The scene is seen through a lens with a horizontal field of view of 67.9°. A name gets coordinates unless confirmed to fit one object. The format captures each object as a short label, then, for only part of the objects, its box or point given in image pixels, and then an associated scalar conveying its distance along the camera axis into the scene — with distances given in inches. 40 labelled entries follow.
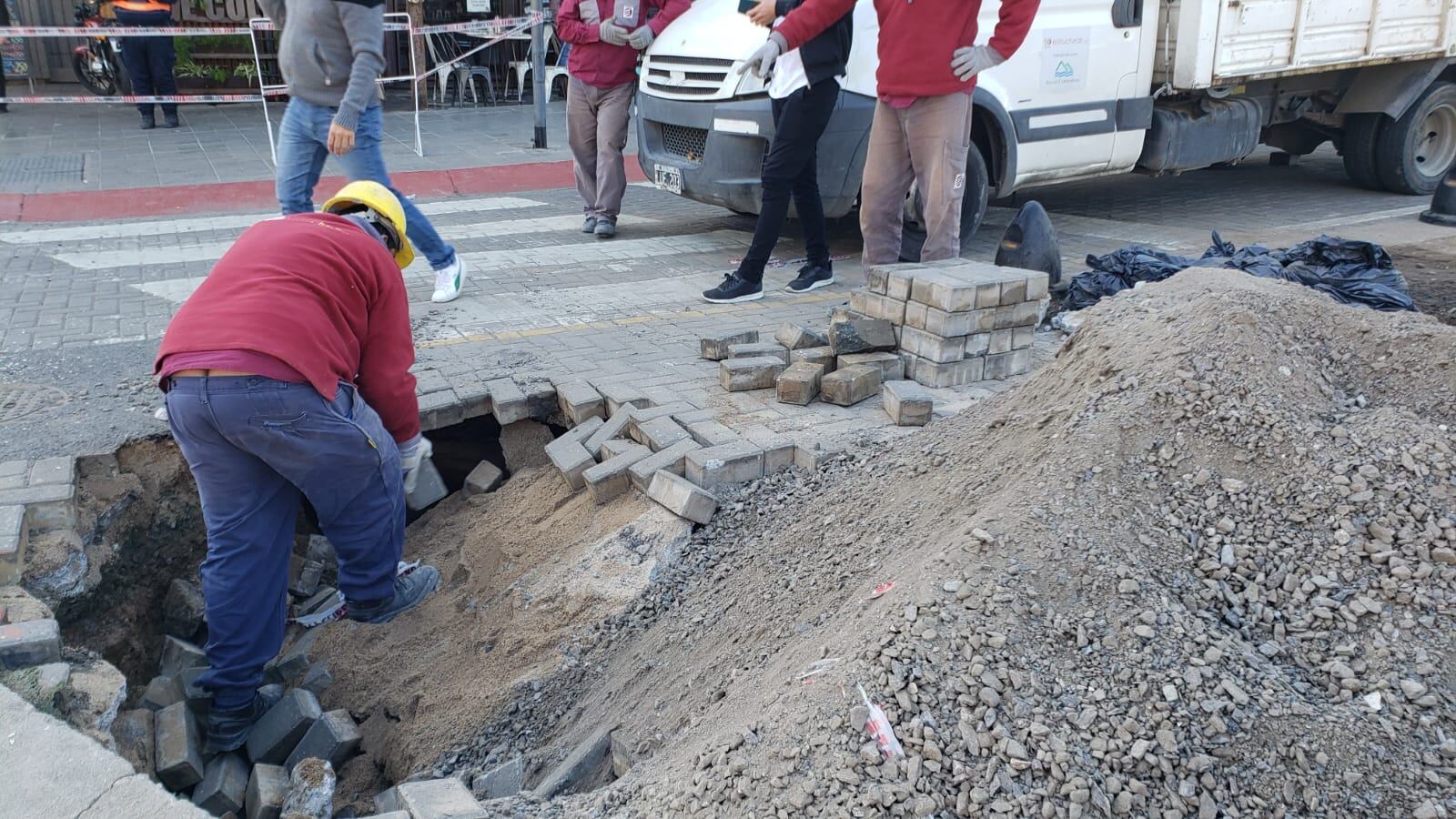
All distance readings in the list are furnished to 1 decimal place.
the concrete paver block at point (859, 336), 192.1
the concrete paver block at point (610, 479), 161.0
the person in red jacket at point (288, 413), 123.9
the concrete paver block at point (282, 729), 142.7
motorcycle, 558.6
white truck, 276.7
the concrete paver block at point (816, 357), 192.4
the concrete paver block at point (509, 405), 187.0
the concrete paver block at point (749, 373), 190.2
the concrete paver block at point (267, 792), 128.1
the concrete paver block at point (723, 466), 156.3
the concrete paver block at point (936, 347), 186.2
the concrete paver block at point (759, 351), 199.6
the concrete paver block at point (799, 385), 182.4
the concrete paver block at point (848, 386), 182.1
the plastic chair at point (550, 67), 597.6
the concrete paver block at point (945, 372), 188.7
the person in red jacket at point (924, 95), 212.1
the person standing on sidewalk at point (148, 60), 493.0
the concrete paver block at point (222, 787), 132.6
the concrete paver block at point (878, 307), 195.5
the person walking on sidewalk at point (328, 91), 223.6
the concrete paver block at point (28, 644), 120.6
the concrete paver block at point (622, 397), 182.1
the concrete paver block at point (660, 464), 157.4
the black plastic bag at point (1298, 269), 225.8
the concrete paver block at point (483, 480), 189.0
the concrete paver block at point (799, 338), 199.5
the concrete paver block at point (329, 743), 140.1
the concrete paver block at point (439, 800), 98.3
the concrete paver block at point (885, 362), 190.4
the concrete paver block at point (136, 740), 127.6
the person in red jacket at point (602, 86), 299.6
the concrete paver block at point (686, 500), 150.4
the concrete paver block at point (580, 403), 182.9
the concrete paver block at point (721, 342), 206.5
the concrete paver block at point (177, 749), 130.6
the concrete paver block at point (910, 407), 173.3
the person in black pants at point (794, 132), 233.1
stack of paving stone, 184.9
